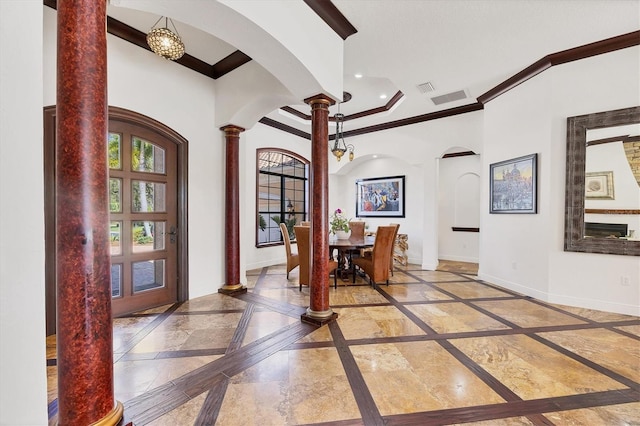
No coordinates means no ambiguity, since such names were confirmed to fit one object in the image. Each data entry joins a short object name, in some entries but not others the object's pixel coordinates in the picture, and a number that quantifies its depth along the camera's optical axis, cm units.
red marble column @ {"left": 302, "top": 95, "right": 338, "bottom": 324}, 300
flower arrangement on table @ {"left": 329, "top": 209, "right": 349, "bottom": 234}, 510
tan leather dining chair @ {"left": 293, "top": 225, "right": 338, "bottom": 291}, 410
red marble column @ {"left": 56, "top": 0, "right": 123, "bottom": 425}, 122
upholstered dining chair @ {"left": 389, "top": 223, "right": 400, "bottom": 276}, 451
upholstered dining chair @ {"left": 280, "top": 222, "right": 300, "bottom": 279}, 471
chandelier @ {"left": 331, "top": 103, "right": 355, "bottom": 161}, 497
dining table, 442
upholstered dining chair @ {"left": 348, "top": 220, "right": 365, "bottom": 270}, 568
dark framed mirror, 323
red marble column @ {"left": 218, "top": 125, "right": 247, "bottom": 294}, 404
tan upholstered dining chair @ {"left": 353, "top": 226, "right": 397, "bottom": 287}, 421
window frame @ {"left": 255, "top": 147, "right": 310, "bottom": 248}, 590
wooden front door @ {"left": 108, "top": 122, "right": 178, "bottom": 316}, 309
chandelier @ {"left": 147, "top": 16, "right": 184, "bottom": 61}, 239
